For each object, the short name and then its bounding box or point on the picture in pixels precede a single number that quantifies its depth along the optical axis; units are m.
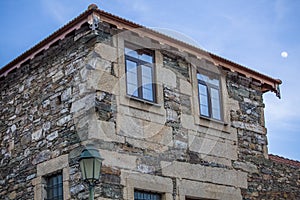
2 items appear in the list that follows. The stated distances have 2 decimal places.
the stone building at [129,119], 10.45
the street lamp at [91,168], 7.97
